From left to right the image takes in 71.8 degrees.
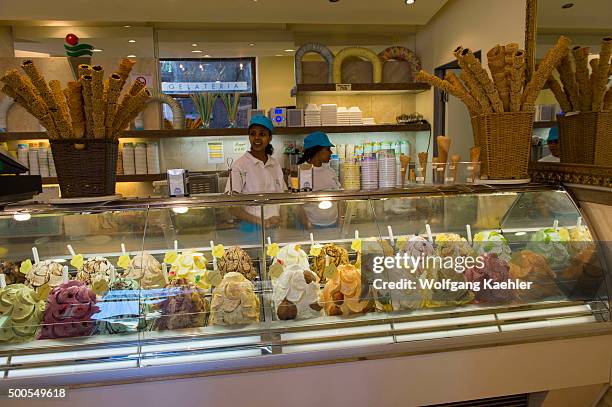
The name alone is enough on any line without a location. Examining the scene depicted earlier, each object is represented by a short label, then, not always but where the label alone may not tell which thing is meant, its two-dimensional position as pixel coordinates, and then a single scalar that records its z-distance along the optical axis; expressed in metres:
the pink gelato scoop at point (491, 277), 1.92
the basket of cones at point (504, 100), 2.15
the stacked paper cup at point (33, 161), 4.81
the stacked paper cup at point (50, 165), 4.86
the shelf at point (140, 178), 4.80
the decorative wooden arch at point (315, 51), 5.24
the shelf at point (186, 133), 4.81
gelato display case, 1.68
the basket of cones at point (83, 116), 1.85
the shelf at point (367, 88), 5.09
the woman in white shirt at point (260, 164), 3.56
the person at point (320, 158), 3.71
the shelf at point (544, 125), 2.72
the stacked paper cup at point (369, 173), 2.23
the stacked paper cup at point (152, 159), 4.95
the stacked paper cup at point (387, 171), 2.22
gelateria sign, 5.86
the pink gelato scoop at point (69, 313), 1.68
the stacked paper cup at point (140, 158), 4.88
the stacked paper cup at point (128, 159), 4.83
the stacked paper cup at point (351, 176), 2.27
